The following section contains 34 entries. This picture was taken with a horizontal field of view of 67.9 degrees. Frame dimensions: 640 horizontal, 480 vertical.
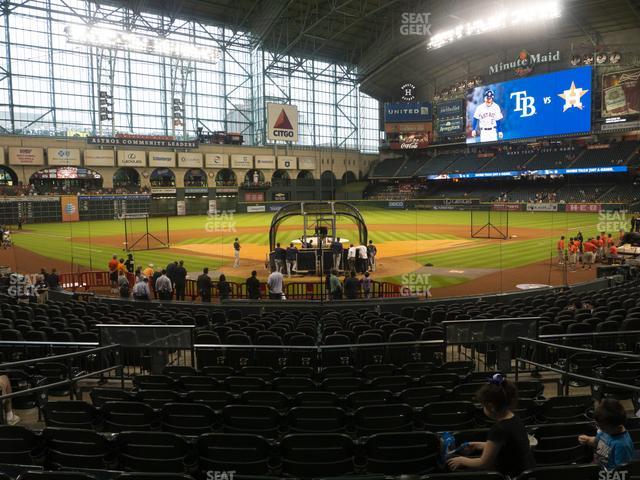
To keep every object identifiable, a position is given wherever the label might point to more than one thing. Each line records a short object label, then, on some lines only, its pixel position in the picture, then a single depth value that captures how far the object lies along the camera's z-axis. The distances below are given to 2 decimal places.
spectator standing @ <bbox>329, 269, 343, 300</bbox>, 19.07
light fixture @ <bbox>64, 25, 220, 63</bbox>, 49.08
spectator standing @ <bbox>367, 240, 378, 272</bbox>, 25.50
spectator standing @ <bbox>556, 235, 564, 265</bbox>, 26.42
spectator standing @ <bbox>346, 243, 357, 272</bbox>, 24.53
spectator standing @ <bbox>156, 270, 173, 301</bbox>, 19.16
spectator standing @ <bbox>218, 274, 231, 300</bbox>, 19.23
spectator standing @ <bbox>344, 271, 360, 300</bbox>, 19.30
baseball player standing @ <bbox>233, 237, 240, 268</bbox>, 26.53
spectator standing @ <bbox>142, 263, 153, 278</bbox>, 21.61
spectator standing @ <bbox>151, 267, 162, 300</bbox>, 20.68
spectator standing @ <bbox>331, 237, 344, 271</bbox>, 23.86
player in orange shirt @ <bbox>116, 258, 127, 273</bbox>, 23.01
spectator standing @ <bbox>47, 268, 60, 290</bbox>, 21.17
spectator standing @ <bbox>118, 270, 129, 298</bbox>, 19.88
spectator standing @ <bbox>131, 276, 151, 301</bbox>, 18.70
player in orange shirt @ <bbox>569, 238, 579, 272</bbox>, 27.72
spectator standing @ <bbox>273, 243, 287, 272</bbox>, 24.19
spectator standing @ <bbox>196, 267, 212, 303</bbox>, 19.16
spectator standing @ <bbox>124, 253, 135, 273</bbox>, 23.62
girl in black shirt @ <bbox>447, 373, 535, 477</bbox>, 3.96
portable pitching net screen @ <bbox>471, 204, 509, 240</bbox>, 38.68
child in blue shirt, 4.05
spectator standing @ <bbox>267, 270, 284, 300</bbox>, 19.06
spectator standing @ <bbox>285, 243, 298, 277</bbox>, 24.52
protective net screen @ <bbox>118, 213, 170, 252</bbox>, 35.36
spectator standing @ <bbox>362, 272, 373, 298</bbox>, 19.81
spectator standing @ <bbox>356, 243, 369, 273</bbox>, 24.45
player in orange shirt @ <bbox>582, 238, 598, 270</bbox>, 26.82
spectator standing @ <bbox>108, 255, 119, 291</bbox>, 22.91
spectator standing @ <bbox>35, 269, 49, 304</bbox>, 20.39
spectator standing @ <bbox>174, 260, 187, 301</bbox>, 20.22
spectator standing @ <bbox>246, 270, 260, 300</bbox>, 19.19
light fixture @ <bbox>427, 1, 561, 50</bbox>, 47.41
